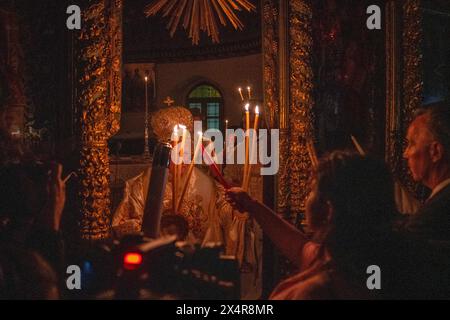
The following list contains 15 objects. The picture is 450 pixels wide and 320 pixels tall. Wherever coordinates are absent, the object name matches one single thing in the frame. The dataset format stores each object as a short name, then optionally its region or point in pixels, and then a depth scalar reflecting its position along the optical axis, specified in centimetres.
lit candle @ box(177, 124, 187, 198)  389
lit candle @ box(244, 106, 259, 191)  390
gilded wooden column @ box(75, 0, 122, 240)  380
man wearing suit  289
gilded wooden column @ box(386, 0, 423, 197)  437
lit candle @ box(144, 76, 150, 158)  570
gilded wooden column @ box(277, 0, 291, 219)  433
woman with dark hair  214
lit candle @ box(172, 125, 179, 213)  400
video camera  188
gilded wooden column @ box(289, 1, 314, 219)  434
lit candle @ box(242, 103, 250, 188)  377
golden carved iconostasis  376
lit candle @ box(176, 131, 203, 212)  382
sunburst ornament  465
